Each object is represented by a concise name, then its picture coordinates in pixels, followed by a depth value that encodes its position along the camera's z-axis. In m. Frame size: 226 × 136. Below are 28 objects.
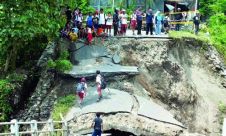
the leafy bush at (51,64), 24.89
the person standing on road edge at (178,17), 37.02
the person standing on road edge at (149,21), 29.53
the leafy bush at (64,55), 25.92
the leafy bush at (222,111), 28.70
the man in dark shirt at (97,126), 19.22
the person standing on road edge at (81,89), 22.22
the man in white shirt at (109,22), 28.58
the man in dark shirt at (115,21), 28.59
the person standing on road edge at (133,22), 29.96
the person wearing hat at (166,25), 30.64
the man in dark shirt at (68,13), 28.27
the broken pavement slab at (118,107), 21.41
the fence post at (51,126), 19.04
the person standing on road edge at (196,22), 31.65
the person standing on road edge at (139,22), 29.45
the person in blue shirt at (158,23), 30.00
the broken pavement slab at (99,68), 24.67
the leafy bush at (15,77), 25.11
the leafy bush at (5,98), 24.11
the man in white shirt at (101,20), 28.36
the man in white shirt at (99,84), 22.44
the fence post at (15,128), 15.55
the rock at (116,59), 26.80
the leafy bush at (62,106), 22.02
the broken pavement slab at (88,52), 26.83
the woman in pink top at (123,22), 28.98
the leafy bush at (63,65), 24.97
